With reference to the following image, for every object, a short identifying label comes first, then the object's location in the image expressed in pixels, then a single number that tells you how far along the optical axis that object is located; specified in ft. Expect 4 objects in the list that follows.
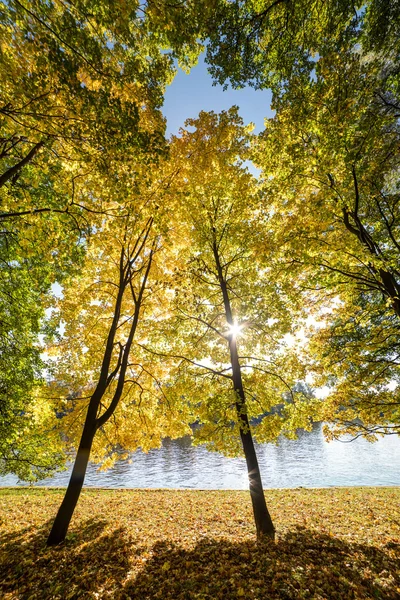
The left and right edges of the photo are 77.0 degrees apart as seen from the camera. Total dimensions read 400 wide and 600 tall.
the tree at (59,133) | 11.35
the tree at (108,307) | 26.21
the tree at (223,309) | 22.77
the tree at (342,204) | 18.76
